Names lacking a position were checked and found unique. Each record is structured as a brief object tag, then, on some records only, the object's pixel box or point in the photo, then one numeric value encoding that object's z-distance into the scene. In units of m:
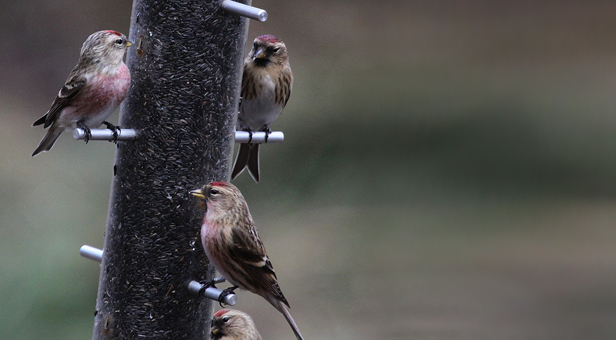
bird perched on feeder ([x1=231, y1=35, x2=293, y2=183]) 9.02
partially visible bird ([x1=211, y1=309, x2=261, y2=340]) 7.59
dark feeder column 7.22
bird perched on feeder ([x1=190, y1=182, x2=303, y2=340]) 6.84
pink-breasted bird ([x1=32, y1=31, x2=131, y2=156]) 6.89
